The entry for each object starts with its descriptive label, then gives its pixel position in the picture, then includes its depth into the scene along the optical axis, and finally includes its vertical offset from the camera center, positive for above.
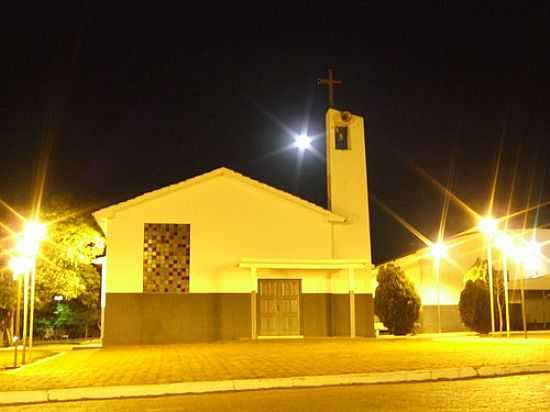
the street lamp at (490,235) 24.89 +2.99
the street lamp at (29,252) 17.16 +1.62
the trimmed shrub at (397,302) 30.30 +0.74
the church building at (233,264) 24.41 +1.94
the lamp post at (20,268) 16.67 +1.26
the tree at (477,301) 29.48 +0.76
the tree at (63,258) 29.72 +2.62
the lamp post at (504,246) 25.47 +3.24
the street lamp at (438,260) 35.78 +2.97
